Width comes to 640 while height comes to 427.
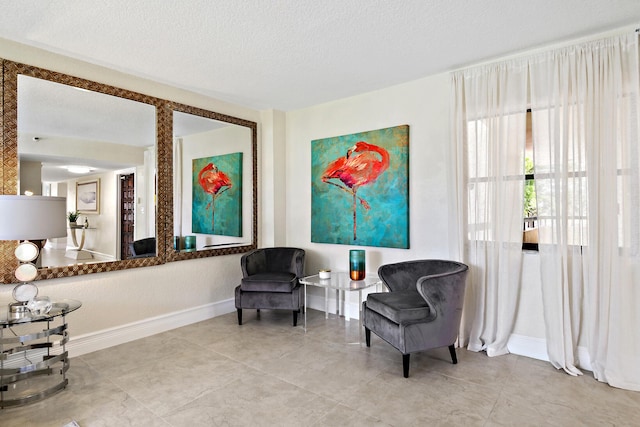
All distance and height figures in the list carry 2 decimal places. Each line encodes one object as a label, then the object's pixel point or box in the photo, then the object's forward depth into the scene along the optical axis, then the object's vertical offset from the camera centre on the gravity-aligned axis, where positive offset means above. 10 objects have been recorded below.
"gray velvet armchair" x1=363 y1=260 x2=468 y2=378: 2.74 -0.78
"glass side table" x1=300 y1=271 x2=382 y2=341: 3.42 -0.67
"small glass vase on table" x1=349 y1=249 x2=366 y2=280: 3.63 -0.50
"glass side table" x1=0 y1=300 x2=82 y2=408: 2.38 -1.05
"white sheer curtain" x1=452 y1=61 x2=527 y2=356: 3.11 +0.21
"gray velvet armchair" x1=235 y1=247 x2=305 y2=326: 3.86 -0.81
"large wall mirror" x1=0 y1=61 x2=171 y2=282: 2.86 +0.55
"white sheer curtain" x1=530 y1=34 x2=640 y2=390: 2.62 +0.10
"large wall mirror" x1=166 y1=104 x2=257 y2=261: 3.95 +0.38
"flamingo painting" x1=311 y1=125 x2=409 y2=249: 3.80 +0.31
